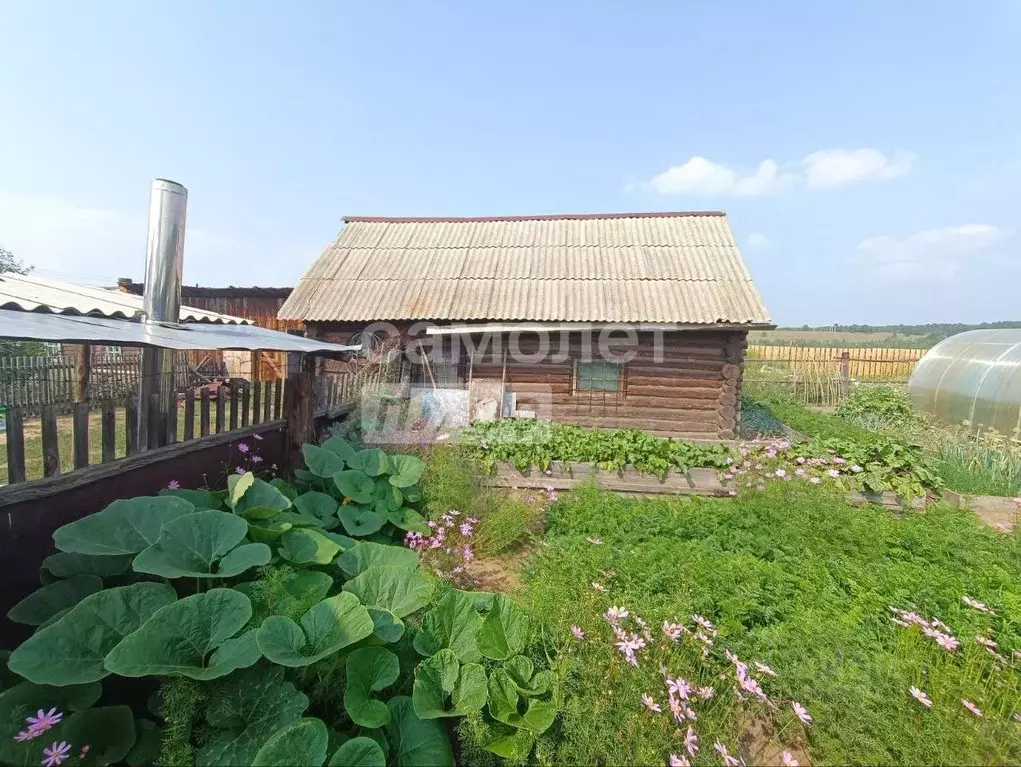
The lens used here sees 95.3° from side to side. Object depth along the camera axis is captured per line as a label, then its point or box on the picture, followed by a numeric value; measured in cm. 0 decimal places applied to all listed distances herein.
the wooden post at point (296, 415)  537
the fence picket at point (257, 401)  500
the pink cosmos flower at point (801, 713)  204
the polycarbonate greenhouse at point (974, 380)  941
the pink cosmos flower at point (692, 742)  187
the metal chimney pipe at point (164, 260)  430
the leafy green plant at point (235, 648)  176
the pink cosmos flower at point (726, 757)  180
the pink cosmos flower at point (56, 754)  164
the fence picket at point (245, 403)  483
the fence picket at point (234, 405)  466
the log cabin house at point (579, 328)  912
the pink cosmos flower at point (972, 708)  194
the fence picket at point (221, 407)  433
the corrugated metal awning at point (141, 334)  249
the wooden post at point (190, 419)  396
